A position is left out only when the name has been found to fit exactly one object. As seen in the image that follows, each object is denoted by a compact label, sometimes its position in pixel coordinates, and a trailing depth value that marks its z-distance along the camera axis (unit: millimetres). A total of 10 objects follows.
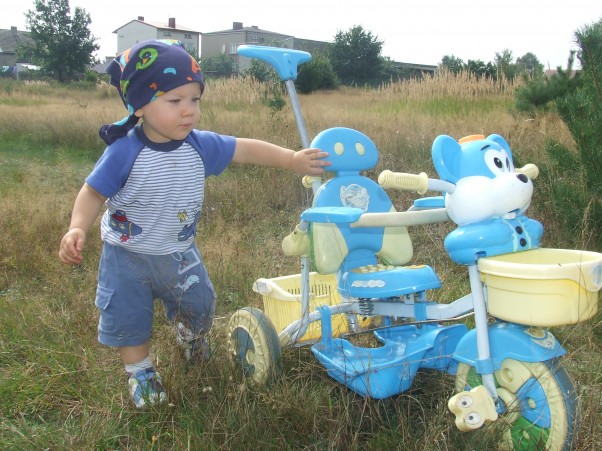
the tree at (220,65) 50397
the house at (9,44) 63281
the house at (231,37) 66938
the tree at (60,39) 41750
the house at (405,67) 40094
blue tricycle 1429
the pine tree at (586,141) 2758
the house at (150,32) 63062
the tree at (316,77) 23562
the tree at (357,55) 40656
